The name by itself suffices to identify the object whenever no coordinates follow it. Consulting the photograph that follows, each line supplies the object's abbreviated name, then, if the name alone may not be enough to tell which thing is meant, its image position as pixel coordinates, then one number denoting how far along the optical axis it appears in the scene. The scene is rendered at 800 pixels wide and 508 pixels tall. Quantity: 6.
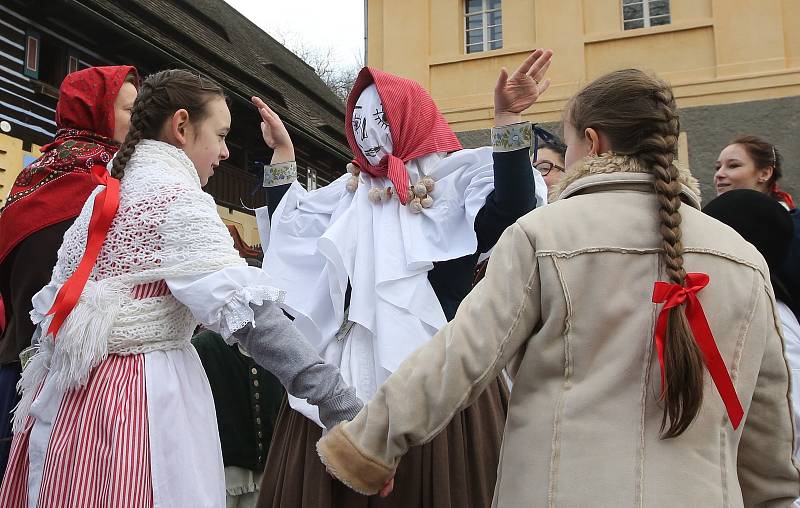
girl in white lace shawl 1.89
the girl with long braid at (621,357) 1.50
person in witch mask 2.30
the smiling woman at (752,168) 3.48
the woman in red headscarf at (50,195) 2.64
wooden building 9.80
